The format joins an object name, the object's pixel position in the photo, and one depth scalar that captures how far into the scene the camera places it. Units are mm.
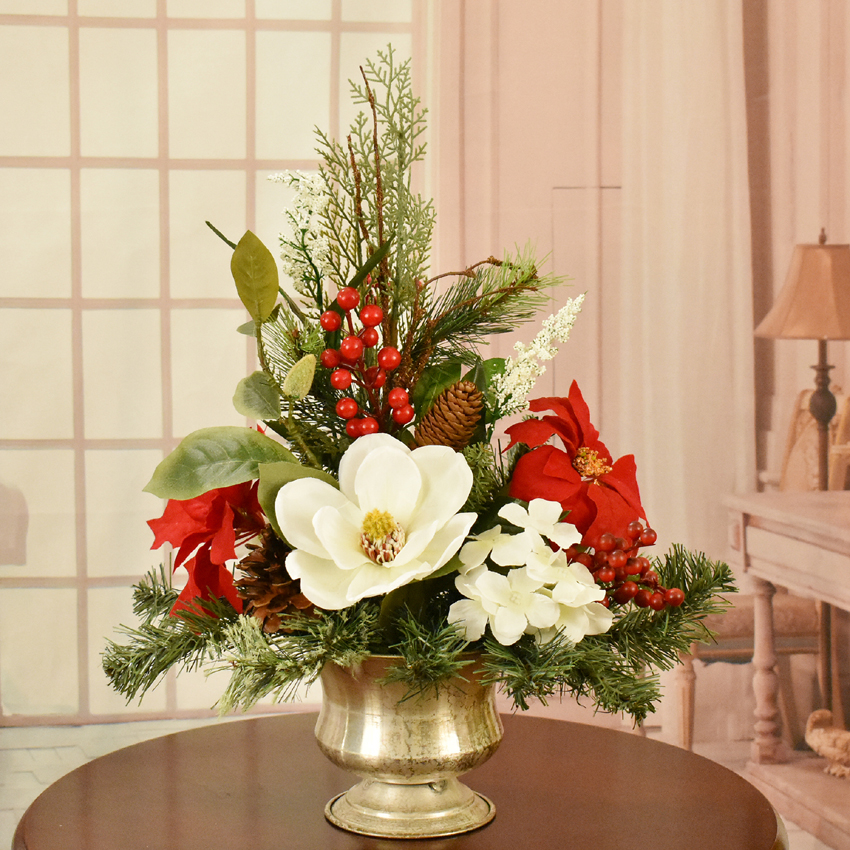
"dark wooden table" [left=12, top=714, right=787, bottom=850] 2057
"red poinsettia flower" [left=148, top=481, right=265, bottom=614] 1965
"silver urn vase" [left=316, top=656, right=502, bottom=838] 1978
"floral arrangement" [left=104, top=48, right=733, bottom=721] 1903
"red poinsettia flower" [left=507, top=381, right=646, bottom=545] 1964
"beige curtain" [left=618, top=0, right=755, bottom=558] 3625
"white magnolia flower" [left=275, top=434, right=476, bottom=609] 1889
